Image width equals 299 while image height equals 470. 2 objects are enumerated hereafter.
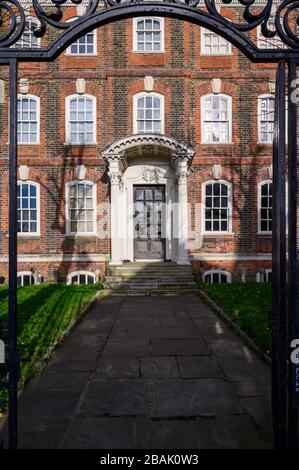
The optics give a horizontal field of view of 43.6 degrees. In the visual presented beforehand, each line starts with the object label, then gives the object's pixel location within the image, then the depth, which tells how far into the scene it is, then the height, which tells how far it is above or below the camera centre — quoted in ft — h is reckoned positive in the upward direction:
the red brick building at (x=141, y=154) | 47.62 +11.77
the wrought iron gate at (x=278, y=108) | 8.42 +3.05
